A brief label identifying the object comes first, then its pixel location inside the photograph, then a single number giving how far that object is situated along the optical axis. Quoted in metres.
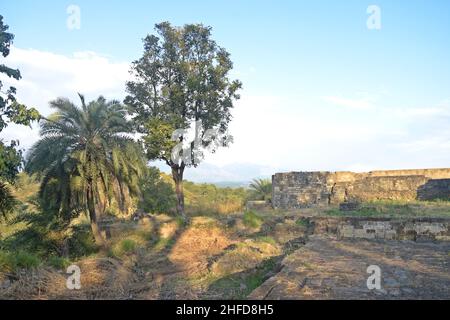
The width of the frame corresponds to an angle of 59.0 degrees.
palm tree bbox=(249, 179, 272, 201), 29.23
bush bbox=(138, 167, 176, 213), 21.05
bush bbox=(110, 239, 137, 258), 11.96
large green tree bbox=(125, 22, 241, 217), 18.69
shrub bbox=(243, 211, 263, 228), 15.15
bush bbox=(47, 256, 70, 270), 9.32
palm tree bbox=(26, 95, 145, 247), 12.30
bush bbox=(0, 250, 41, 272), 7.70
